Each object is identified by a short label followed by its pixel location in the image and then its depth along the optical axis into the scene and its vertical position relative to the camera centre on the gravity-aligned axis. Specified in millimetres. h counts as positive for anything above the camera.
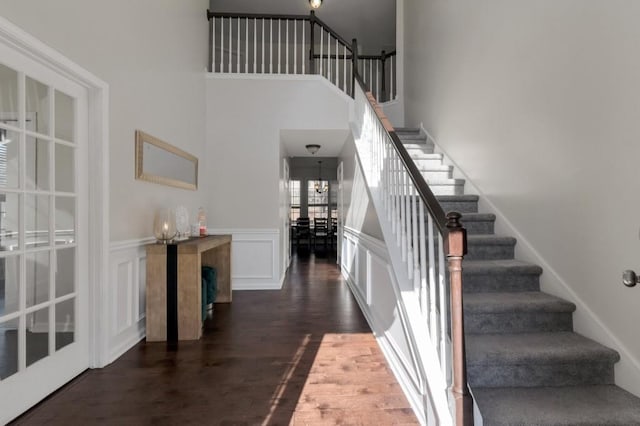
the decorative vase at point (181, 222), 3172 -100
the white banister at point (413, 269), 1489 -333
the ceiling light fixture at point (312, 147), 5456 +1132
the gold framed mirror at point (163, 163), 2795 +496
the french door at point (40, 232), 1711 -121
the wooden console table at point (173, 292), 2760 -699
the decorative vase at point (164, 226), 2877 -127
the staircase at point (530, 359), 1461 -767
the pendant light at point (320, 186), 10305 +857
